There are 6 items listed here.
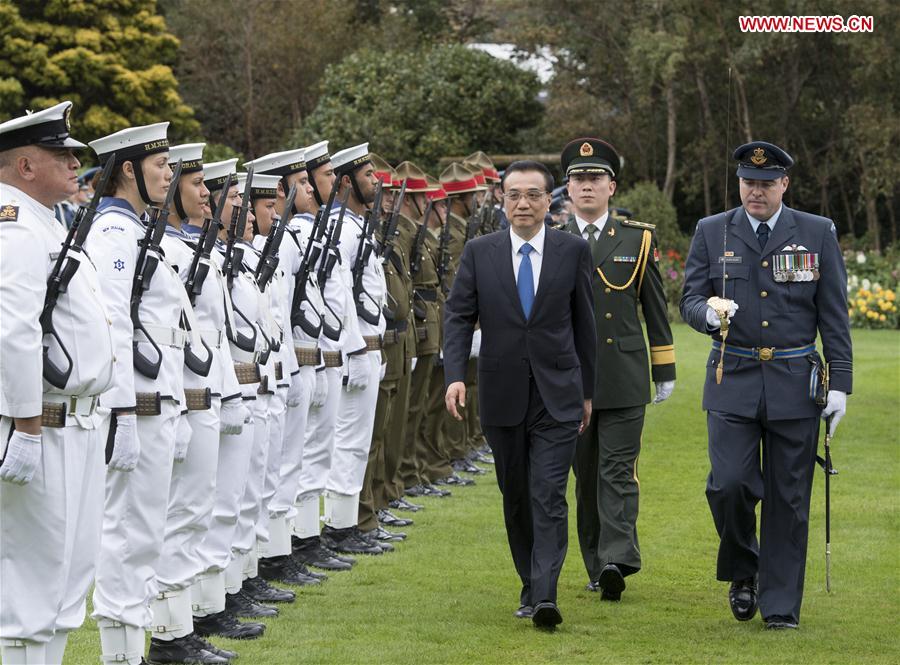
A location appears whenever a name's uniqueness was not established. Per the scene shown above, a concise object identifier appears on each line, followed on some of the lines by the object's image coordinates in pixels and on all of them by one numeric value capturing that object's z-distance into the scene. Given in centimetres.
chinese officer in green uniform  1718
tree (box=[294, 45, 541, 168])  6811
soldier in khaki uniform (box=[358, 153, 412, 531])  2175
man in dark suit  1534
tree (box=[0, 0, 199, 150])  6407
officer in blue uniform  1552
